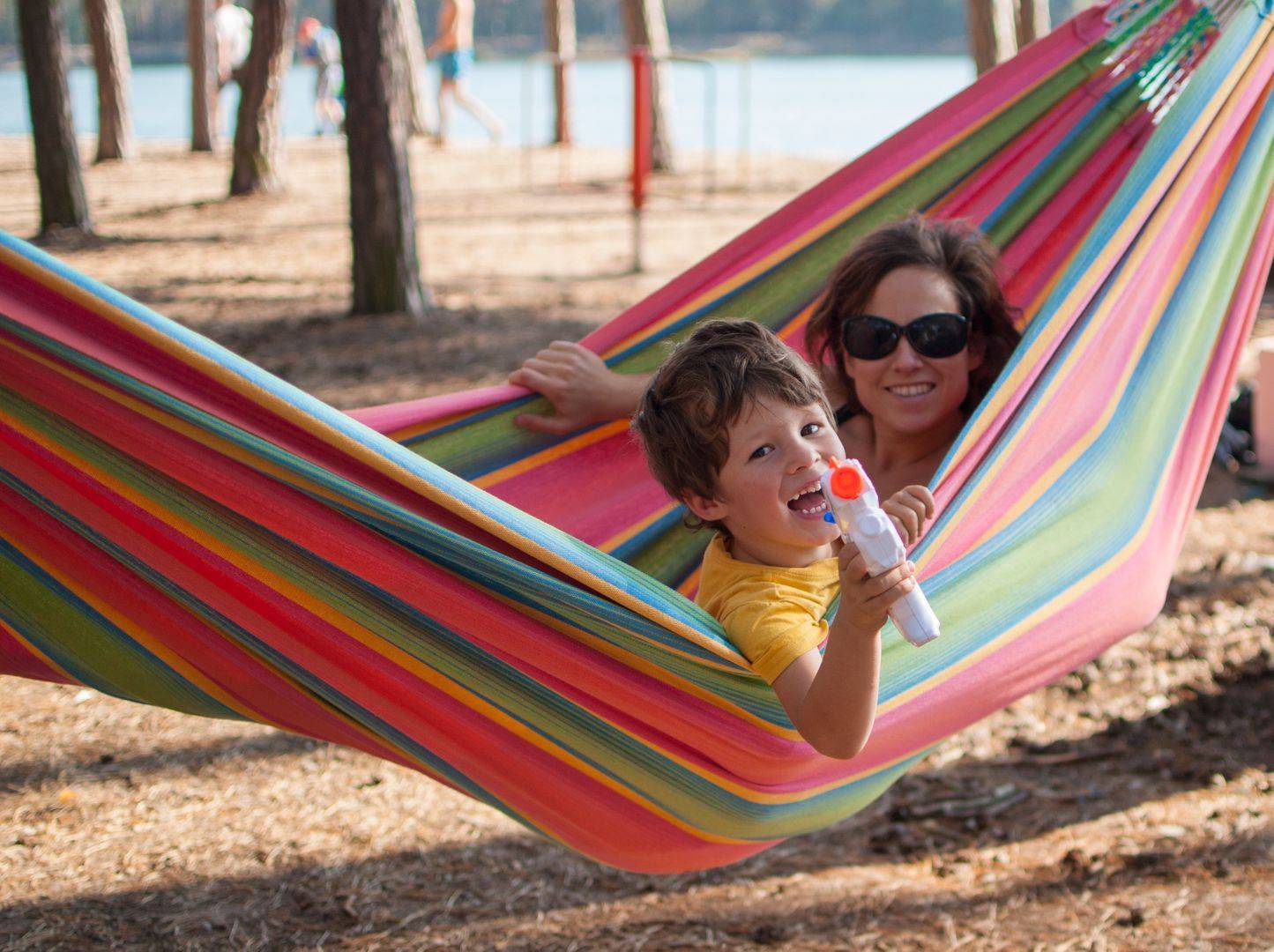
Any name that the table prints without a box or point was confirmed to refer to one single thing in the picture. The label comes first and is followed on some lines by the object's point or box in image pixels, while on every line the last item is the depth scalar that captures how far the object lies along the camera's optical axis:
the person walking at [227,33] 12.53
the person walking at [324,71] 12.95
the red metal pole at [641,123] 5.64
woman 1.87
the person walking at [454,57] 11.06
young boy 1.36
